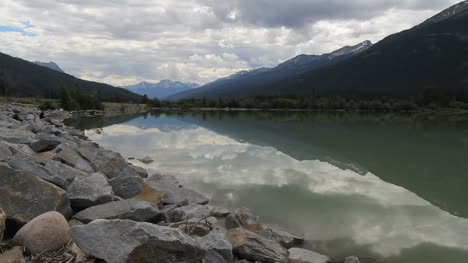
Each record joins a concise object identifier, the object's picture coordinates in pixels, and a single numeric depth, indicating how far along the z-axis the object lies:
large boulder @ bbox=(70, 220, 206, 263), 4.50
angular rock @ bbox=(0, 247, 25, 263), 4.43
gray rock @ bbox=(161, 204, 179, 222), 7.96
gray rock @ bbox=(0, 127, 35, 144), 12.14
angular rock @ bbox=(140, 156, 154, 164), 18.69
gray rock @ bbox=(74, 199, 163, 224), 6.52
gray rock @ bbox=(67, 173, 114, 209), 7.18
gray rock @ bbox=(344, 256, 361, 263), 6.53
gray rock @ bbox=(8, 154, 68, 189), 6.61
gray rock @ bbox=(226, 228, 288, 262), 6.25
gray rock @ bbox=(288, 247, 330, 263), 6.62
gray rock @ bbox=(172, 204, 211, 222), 8.29
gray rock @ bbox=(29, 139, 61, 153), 12.45
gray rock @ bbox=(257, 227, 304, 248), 7.55
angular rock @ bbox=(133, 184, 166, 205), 9.47
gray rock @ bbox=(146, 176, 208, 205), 10.42
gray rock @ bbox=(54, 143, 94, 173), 10.44
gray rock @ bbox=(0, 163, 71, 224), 5.48
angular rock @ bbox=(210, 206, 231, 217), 9.65
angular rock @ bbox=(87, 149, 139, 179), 10.96
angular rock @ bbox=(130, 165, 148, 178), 14.23
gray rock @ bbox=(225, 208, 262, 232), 8.36
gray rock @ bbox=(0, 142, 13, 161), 7.80
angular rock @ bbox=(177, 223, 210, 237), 6.79
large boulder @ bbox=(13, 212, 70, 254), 4.76
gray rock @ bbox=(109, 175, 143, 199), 9.52
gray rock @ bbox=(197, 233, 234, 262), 5.50
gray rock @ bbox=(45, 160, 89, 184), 8.35
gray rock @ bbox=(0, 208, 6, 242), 4.58
